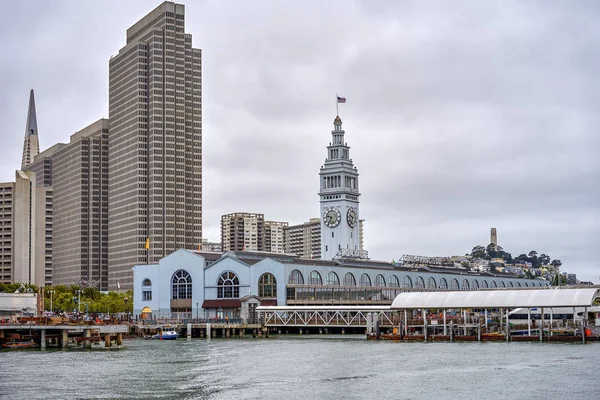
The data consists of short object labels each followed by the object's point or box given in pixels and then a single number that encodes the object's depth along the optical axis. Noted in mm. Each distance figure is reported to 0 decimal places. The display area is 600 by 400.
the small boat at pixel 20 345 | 117500
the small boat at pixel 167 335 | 141125
